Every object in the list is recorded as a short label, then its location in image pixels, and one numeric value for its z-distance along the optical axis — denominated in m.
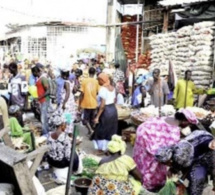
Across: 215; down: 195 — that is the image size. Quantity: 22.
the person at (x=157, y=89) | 6.69
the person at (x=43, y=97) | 6.36
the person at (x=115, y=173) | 3.28
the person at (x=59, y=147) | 4.39
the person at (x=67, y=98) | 6.40
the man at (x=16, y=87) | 6.51
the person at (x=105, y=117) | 5.44
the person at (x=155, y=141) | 3.75
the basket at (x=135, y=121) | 5.95
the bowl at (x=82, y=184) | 3.69
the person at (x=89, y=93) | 6.58
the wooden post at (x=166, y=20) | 11.59
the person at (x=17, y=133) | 4.61
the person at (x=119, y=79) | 9.24
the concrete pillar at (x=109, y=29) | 16.45
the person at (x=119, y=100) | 7.86
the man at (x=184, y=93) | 6.68
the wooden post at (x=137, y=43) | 14.86
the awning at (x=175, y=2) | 9.84
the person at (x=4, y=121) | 3.43
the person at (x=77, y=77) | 8.82
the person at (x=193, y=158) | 3.04
